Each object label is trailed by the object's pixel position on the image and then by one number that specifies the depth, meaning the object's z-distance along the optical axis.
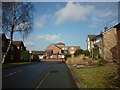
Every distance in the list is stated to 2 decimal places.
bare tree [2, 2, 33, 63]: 18.28
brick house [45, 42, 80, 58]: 58.68
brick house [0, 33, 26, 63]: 25.42
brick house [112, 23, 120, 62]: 3.83
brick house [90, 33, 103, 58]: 21.94
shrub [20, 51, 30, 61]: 27.73
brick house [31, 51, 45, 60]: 58.94
